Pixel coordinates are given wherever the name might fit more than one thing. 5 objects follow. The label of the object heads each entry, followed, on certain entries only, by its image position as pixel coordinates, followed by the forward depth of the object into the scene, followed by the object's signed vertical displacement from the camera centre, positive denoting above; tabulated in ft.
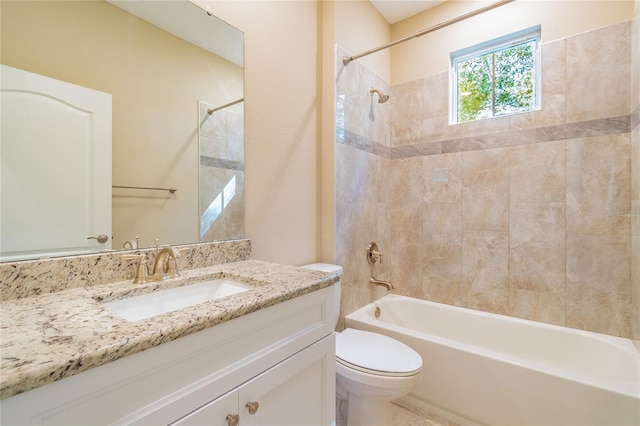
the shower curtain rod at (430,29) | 5.09 +3.56
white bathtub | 4.28 -2.84
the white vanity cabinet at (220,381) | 1.55 -1.20
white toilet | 4.38 -2.50
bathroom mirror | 2.78 +1.37
